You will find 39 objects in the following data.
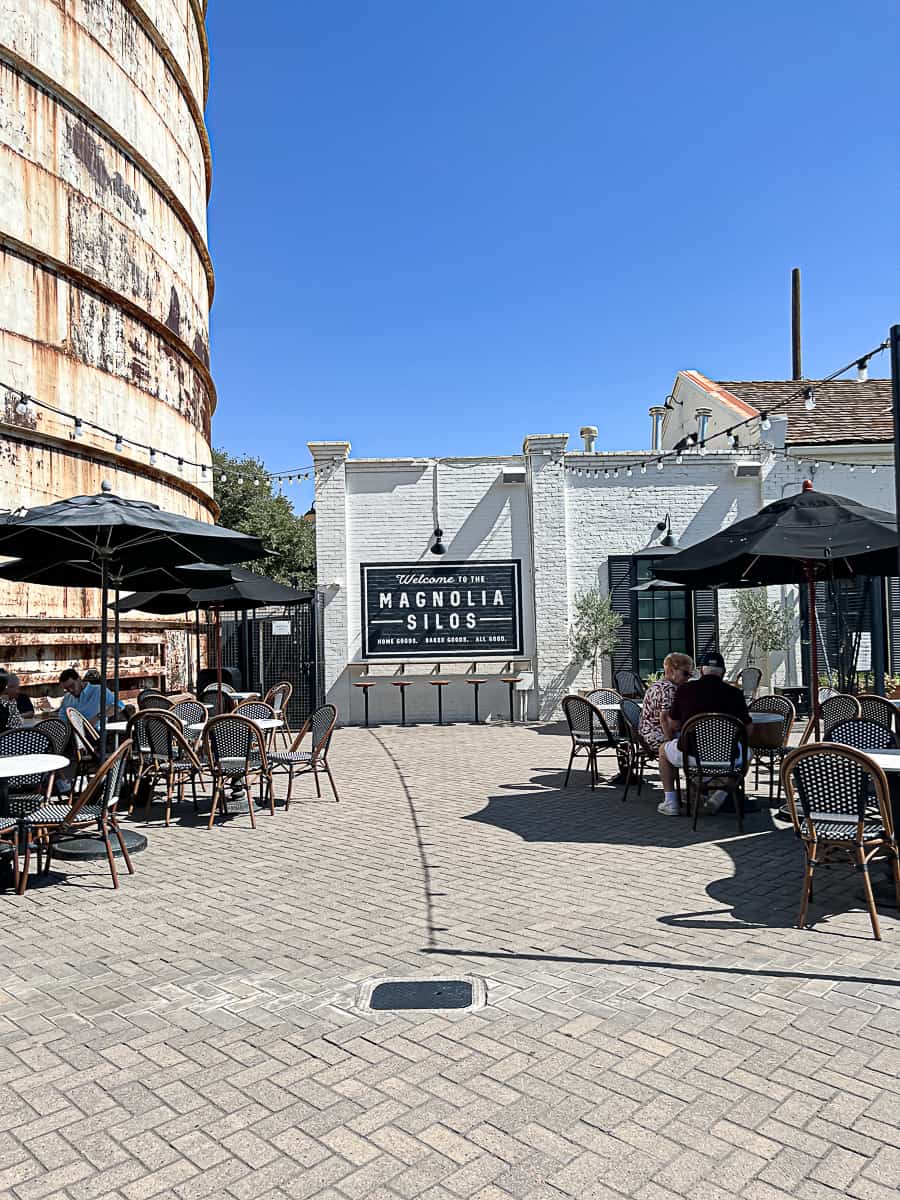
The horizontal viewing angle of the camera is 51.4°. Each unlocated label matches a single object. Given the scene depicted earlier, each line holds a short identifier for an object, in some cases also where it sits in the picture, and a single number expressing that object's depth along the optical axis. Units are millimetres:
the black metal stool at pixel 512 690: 17406
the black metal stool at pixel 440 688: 17203
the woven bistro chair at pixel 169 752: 8125
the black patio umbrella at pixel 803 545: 7398
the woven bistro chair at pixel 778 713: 8695
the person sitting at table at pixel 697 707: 7824
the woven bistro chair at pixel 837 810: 4922
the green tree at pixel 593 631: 17406
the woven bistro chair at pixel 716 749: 7445
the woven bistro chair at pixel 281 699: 13230
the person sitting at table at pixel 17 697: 9755
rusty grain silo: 12133
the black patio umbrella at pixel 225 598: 12570
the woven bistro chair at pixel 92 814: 5926
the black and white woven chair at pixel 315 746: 9039
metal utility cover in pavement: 3982
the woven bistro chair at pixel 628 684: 15055
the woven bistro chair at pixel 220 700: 11741
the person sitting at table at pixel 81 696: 9281
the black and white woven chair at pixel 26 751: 6312
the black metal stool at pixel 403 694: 17188
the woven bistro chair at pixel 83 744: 7891
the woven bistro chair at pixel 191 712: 10789
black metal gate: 17875
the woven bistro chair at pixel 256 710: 10414
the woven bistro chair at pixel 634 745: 8977
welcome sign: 17578
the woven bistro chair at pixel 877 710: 8875
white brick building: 17594
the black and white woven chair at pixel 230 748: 8164
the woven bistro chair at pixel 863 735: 6574
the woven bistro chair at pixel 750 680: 13867
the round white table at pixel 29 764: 5766
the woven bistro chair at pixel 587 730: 9461
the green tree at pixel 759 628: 17469
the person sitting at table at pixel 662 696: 8648
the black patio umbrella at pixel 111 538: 6840
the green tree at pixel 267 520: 33000
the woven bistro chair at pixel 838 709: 9167
